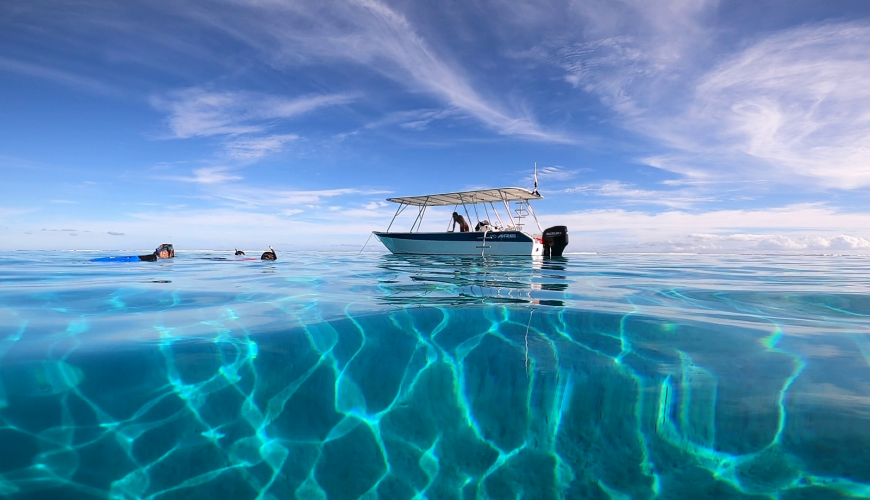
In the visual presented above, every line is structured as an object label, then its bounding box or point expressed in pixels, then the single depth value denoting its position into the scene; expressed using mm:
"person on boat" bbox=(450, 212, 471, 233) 27344
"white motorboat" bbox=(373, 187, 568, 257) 23828
